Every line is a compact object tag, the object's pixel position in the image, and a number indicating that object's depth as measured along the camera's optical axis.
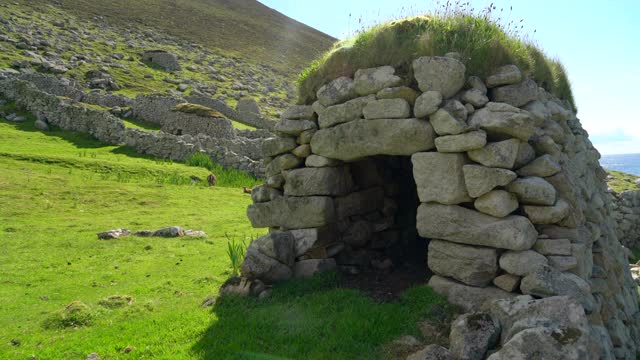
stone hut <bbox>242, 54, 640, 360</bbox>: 5.68
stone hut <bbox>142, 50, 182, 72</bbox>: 49.72
